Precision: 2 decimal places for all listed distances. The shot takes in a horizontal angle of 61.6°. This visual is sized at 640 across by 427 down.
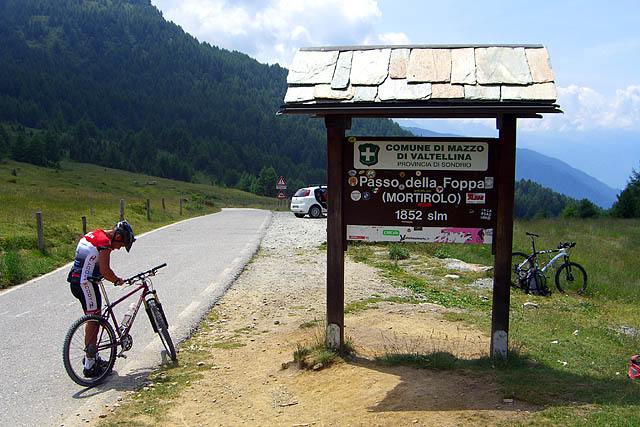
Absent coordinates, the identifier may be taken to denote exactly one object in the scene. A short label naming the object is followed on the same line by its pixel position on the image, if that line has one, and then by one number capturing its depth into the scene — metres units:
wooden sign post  5.29
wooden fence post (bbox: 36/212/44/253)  14.06
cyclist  5.70
